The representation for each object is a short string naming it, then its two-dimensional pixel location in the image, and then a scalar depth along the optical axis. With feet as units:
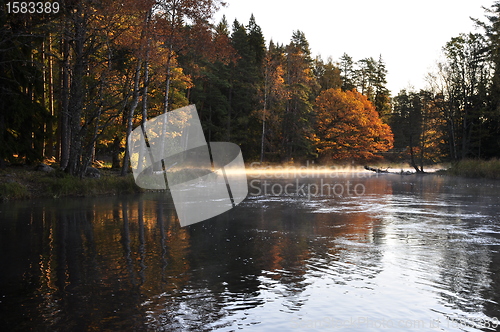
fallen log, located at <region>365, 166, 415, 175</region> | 174.13
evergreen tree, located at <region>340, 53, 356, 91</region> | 318.65
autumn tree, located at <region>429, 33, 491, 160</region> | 165.68
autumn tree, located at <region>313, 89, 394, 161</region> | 219.61
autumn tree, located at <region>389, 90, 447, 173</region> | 176.24
